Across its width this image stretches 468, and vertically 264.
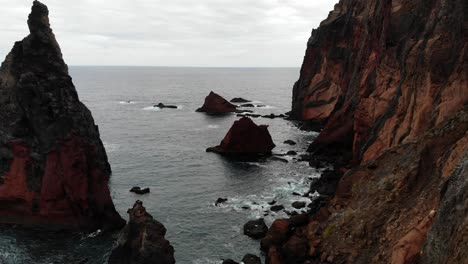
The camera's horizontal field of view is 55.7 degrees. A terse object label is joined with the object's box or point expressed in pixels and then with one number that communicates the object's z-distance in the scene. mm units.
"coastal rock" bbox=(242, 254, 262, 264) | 39812
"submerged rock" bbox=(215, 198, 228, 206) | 56797
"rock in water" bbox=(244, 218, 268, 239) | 46022
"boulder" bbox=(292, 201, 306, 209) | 54250
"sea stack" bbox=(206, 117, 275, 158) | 83750
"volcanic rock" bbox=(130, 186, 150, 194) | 60338
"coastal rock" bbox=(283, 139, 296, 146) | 91788
